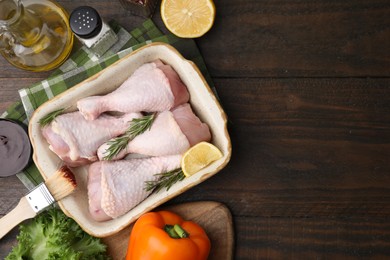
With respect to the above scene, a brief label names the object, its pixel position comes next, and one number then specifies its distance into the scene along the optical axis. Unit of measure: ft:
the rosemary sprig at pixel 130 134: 5.35
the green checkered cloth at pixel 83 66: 5.62
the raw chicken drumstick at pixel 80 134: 5.29
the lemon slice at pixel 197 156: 5.23
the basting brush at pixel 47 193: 5.23
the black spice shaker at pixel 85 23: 5.22
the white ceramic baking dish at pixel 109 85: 5.28
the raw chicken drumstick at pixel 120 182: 5.29
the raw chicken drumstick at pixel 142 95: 5.29
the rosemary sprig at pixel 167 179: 5.33
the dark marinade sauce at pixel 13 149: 5.51
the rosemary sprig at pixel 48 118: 5.29
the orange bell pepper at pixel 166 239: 5.06
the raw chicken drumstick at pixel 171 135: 5.31
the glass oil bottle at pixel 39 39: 5.41
